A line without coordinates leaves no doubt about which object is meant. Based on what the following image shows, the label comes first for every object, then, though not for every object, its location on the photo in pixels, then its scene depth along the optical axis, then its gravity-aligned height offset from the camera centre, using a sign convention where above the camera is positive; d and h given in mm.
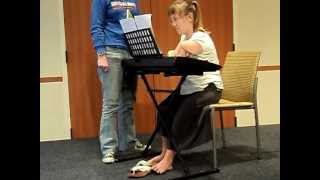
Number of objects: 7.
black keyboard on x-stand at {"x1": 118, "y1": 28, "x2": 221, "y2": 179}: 2588 +202
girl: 2711 -87
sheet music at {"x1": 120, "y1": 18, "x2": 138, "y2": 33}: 2729 +383
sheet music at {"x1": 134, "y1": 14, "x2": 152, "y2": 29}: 2607 +384
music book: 2611 +297
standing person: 3082 +190
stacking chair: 2861 -24
